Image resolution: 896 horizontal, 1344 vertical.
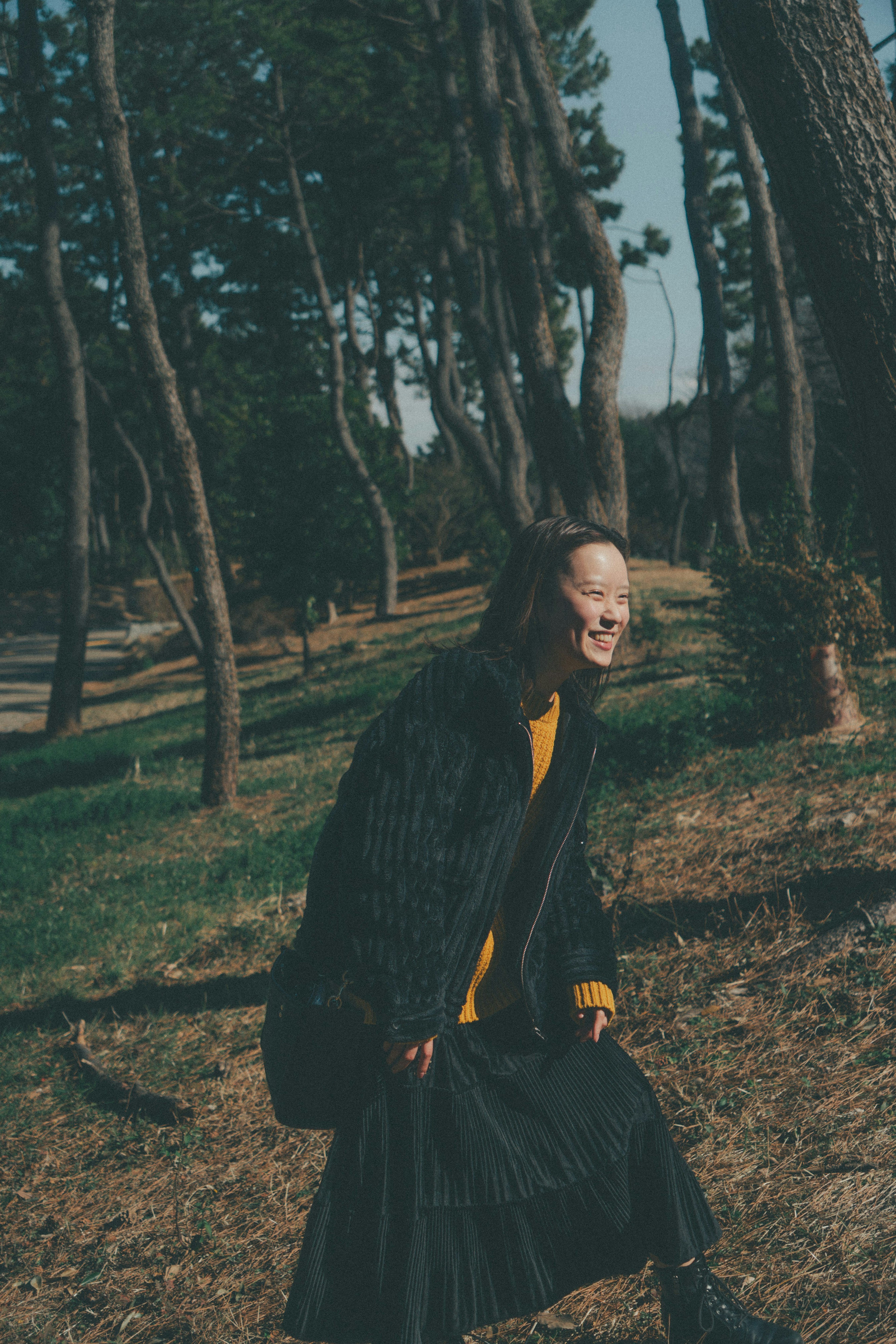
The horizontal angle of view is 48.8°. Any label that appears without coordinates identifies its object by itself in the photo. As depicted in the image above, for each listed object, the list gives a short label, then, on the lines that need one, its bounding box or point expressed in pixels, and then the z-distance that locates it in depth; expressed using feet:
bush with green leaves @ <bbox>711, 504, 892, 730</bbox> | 22.33
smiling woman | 6.07
